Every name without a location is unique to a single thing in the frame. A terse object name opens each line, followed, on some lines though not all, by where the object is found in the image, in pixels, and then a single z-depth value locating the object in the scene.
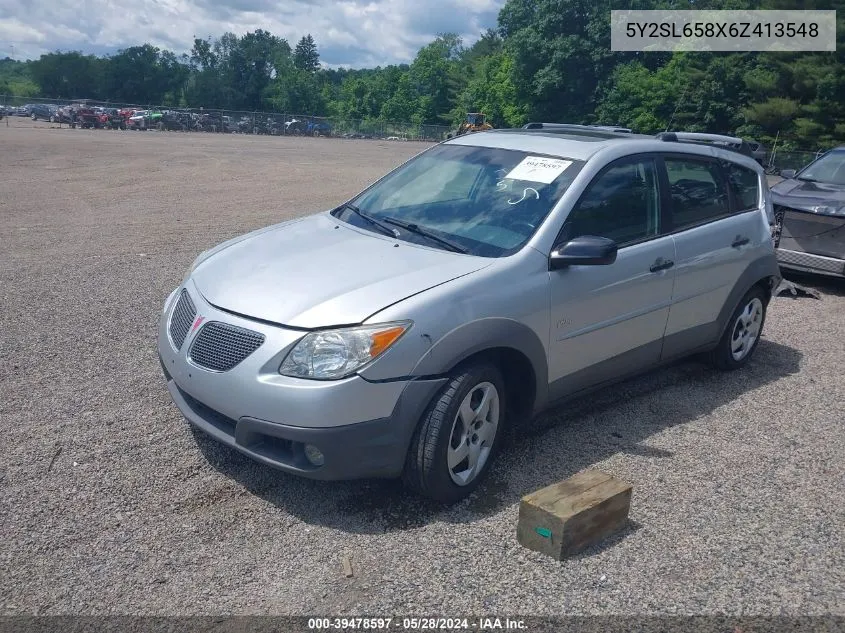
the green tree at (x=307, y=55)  134.50
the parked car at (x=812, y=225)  9.09
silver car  3.62
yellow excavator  55.16
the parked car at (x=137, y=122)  56.91
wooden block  3.49
